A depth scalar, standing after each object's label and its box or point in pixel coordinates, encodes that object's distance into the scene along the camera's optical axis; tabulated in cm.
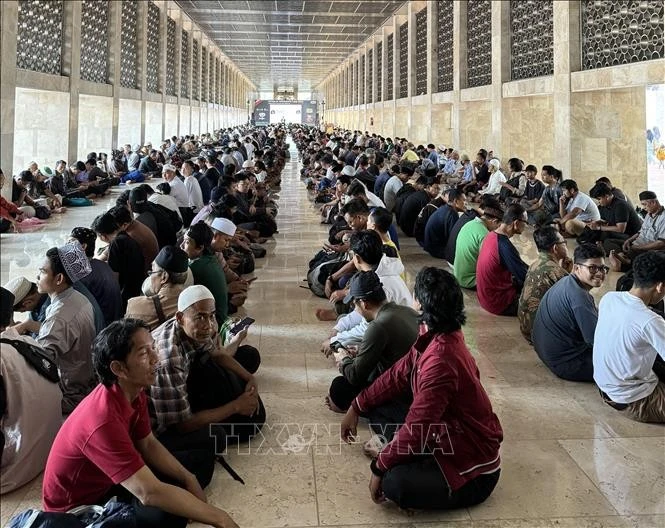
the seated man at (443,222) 802
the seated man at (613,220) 819
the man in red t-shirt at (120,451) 225
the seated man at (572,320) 419
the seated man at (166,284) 396
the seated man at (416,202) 966
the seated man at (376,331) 341
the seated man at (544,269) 514
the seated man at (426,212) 884
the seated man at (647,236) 714
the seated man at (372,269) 424
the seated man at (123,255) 536
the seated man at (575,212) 880
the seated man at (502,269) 576
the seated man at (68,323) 366
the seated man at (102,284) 438
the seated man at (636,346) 363
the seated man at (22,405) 297
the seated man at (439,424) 264
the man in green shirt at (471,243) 661
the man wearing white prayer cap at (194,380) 309
